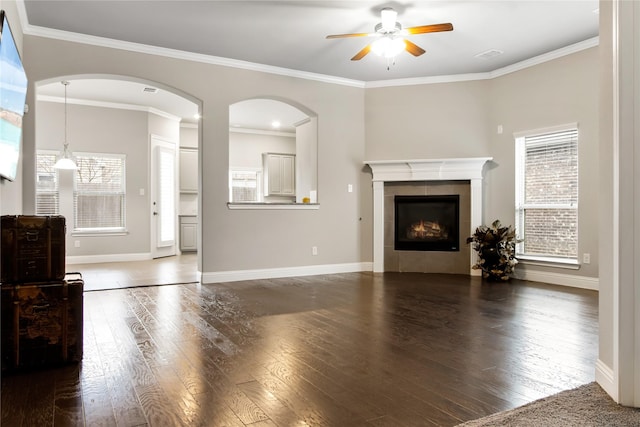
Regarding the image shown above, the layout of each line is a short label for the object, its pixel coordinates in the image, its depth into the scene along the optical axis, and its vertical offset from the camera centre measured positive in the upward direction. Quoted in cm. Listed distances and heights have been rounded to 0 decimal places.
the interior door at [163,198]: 841 +28
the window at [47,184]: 743 +48
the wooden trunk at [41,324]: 241 -66
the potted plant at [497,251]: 553 -53
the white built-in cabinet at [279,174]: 1023 +93
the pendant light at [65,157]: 677 +95
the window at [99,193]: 775 +35
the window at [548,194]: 524 +23
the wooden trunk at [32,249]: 254 -23
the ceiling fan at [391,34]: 398 +170
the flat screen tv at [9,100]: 252 +73
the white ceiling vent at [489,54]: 527 +200
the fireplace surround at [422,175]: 606 +53
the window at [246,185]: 1009 +63
